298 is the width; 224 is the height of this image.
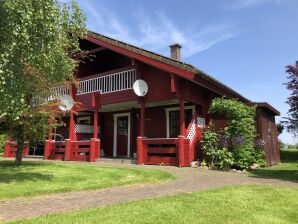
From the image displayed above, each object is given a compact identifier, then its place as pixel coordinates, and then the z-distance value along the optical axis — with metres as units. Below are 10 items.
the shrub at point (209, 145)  9.37
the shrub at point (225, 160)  8.80
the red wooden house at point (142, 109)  9.88
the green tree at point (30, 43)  5.21
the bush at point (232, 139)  8.88
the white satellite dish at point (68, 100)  11.90
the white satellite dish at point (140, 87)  10.42
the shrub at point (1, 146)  14.60
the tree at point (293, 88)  8.35
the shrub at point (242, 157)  8.78
